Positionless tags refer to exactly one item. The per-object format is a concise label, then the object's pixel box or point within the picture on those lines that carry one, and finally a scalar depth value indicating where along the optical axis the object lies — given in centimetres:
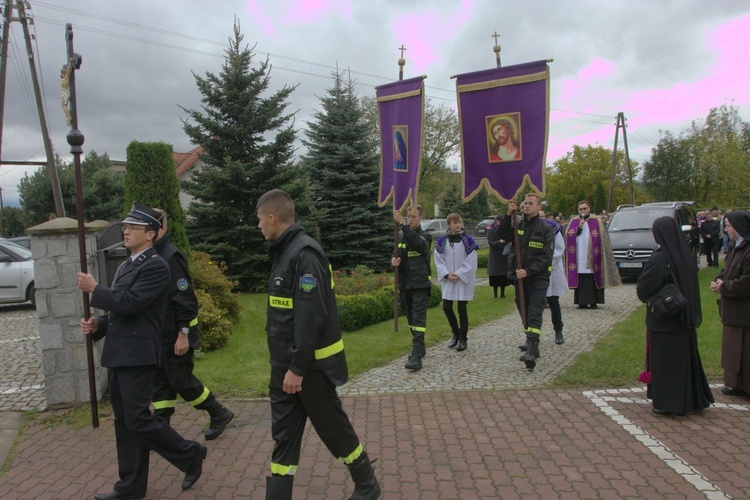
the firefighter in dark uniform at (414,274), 684
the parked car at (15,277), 1261
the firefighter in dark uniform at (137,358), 354
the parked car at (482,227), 3225
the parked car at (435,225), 3310
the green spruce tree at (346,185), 1752
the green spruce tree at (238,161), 1403
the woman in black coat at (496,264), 1157
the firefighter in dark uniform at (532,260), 666
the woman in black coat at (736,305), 523
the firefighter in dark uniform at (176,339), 430
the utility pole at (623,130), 3541
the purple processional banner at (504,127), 657
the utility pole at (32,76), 1911
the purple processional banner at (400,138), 766
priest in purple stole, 1055
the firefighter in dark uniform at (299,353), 313
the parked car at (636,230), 1462
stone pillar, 544
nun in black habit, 480
